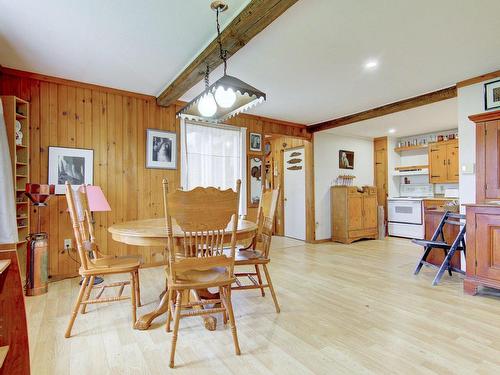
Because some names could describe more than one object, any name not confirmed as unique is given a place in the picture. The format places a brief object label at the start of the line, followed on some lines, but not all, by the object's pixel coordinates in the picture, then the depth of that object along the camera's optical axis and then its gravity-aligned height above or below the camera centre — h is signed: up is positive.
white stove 5.82 -0.69
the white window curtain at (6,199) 1.16 -0.04
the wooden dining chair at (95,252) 2.28 -0.55
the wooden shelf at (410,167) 6.23 +0.41
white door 5.85 -0.14
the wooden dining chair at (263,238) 2.34 -0.48
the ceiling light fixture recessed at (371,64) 2.85 +1.28
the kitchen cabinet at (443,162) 5.58 +0.48
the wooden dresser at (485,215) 2.59 -0.29
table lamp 3.04 -0.13
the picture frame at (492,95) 3.07 +1.01
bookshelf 2.70 +0.38
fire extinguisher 2.75 -0.76
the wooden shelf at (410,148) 6.20 +0.86
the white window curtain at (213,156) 4.17 +0.51
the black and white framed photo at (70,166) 3.23 +0.27
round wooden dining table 1.90 -0.34
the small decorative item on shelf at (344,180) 6.06 +0.13
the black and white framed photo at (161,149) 3.86 +0.55
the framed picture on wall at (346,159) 6.13 +0.60
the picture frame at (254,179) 4.77 +0.14
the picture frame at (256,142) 4.83 +0.80
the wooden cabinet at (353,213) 5.52 -0.56
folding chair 3.05 -0.68
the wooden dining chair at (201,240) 1.62 -0.34
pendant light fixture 2.10 +0.77
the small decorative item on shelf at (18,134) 2.83 +0.57
